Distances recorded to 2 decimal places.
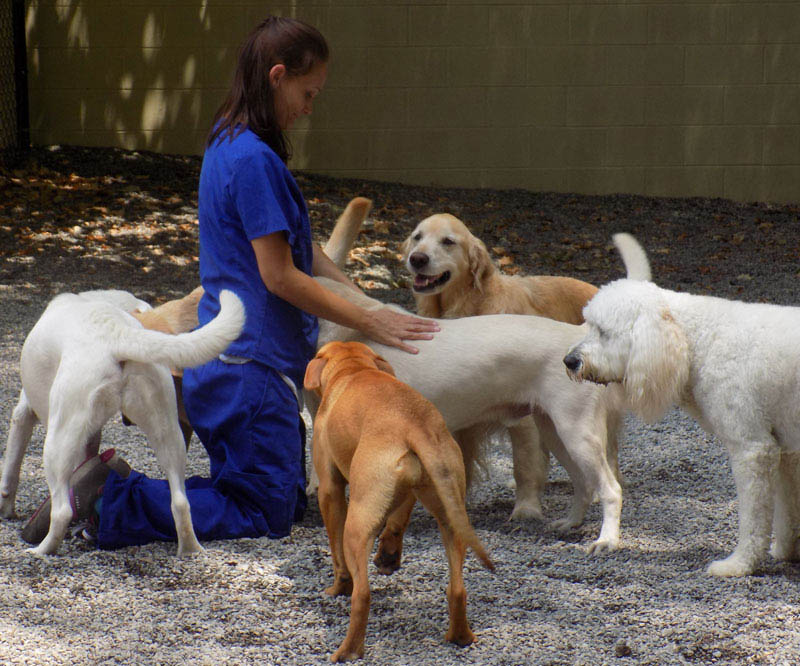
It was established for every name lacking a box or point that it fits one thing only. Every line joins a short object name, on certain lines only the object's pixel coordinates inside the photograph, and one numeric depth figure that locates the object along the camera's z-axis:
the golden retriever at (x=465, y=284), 10.80
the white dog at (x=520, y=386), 8.14
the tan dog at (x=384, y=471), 5.76
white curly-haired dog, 6.96
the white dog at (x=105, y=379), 7.04
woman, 7.68
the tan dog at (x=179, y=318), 8.77
